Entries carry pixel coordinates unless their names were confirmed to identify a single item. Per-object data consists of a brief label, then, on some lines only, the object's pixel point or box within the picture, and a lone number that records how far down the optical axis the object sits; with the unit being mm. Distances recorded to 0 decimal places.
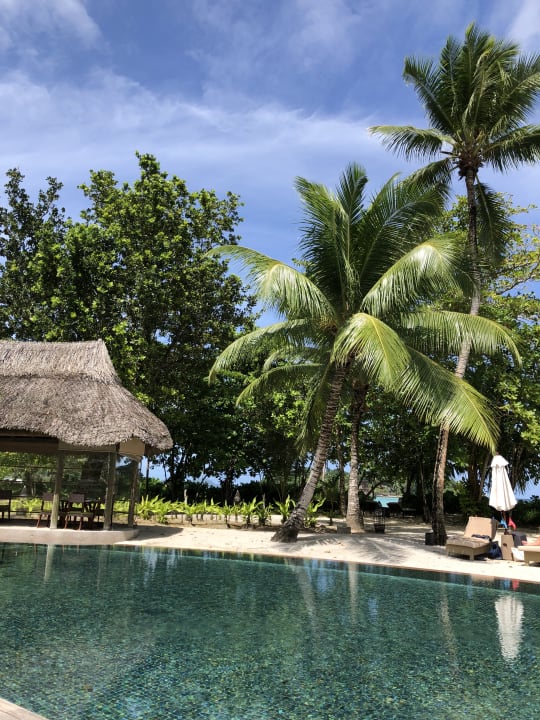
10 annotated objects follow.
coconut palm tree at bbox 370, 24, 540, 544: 12227
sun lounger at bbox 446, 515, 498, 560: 10648
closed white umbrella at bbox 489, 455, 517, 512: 11922
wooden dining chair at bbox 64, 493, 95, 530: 12344
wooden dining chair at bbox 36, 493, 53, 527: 12828
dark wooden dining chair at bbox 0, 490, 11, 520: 13281
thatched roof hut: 11703
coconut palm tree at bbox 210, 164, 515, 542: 10141
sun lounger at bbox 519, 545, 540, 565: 10109
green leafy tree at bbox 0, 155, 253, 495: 18766
